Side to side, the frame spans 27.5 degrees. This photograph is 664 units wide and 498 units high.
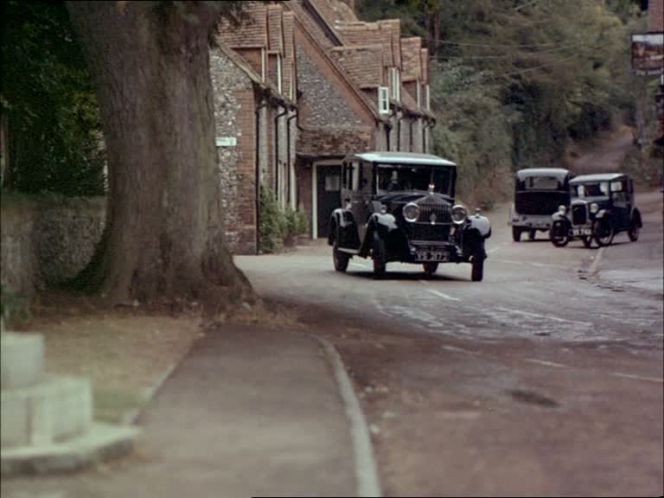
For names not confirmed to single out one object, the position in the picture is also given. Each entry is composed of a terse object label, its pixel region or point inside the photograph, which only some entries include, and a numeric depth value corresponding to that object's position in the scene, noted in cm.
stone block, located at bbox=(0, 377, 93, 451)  741
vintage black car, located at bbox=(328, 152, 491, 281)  2572
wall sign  3647
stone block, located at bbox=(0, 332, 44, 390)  768
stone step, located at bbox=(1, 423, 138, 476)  709
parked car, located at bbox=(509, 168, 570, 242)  4500
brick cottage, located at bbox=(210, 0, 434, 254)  3669
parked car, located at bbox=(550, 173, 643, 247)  4162
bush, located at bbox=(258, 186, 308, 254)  3691
